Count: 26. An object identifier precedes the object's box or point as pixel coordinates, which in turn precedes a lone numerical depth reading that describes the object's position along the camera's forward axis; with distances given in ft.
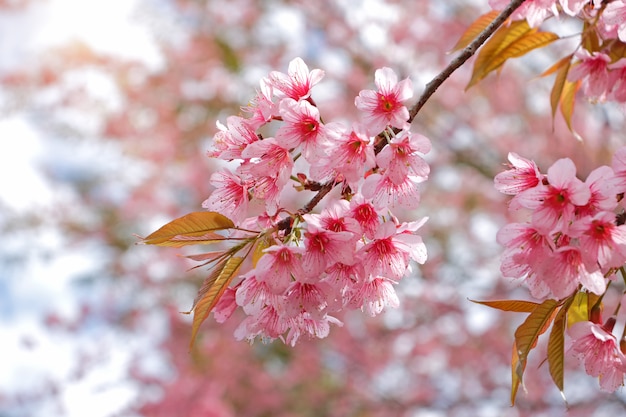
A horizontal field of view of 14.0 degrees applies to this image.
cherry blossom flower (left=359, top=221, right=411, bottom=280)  4.19
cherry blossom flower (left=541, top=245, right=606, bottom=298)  4.10
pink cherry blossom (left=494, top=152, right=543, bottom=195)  4.27
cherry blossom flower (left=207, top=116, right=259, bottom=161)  4.23
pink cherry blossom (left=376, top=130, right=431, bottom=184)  4.18
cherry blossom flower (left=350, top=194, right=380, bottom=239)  4.22
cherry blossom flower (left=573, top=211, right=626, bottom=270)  4.08
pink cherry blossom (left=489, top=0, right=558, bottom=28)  4.45
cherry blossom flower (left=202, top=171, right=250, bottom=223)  4.26
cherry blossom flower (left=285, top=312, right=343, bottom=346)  4.26
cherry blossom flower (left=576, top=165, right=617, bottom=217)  4.10
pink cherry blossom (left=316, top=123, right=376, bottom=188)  4.16
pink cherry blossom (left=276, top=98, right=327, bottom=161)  4.20
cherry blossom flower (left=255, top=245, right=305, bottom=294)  4.16
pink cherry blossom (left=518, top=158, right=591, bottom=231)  4.12
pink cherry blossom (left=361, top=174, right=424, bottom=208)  4.19
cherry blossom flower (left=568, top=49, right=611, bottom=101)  4.48
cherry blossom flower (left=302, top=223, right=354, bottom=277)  4.16
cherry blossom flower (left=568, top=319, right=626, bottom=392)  4.21
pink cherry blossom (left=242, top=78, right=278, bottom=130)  4.25
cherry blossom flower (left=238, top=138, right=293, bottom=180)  4.18
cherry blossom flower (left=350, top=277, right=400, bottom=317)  4.26
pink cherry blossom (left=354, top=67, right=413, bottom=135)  4.20
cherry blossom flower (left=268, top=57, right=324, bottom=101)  4.28
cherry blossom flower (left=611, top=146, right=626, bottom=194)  4.11
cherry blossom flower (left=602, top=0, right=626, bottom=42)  4.35
